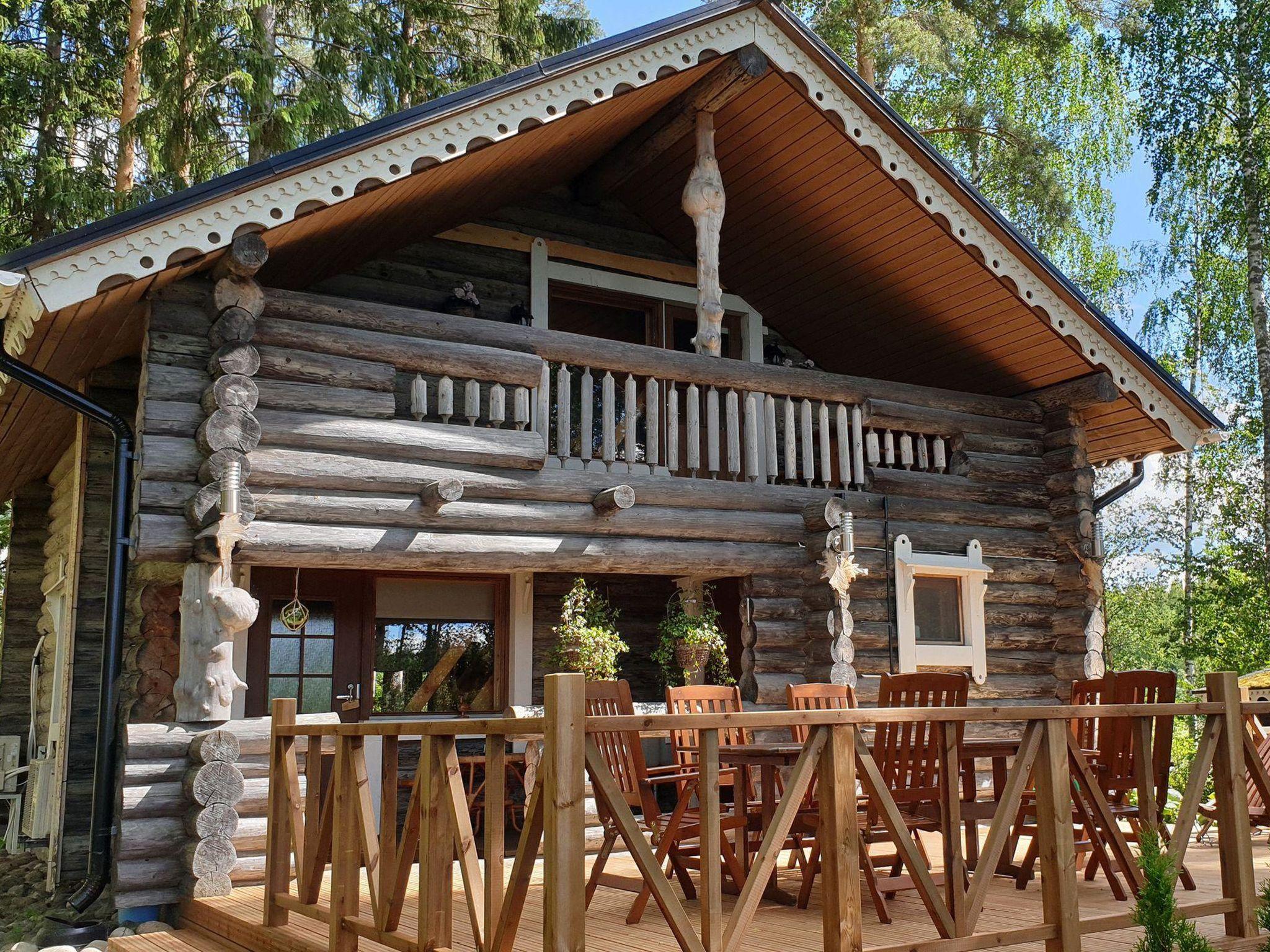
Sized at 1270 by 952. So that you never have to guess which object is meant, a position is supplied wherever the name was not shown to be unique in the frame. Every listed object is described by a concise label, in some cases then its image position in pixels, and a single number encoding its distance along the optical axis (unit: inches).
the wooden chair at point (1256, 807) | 261.6
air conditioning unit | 365.1
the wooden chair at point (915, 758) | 208.2
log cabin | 269.0
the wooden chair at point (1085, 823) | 228.4
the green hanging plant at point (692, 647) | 350.6
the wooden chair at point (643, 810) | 215.6
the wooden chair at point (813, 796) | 209.3
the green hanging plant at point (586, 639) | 336.5
